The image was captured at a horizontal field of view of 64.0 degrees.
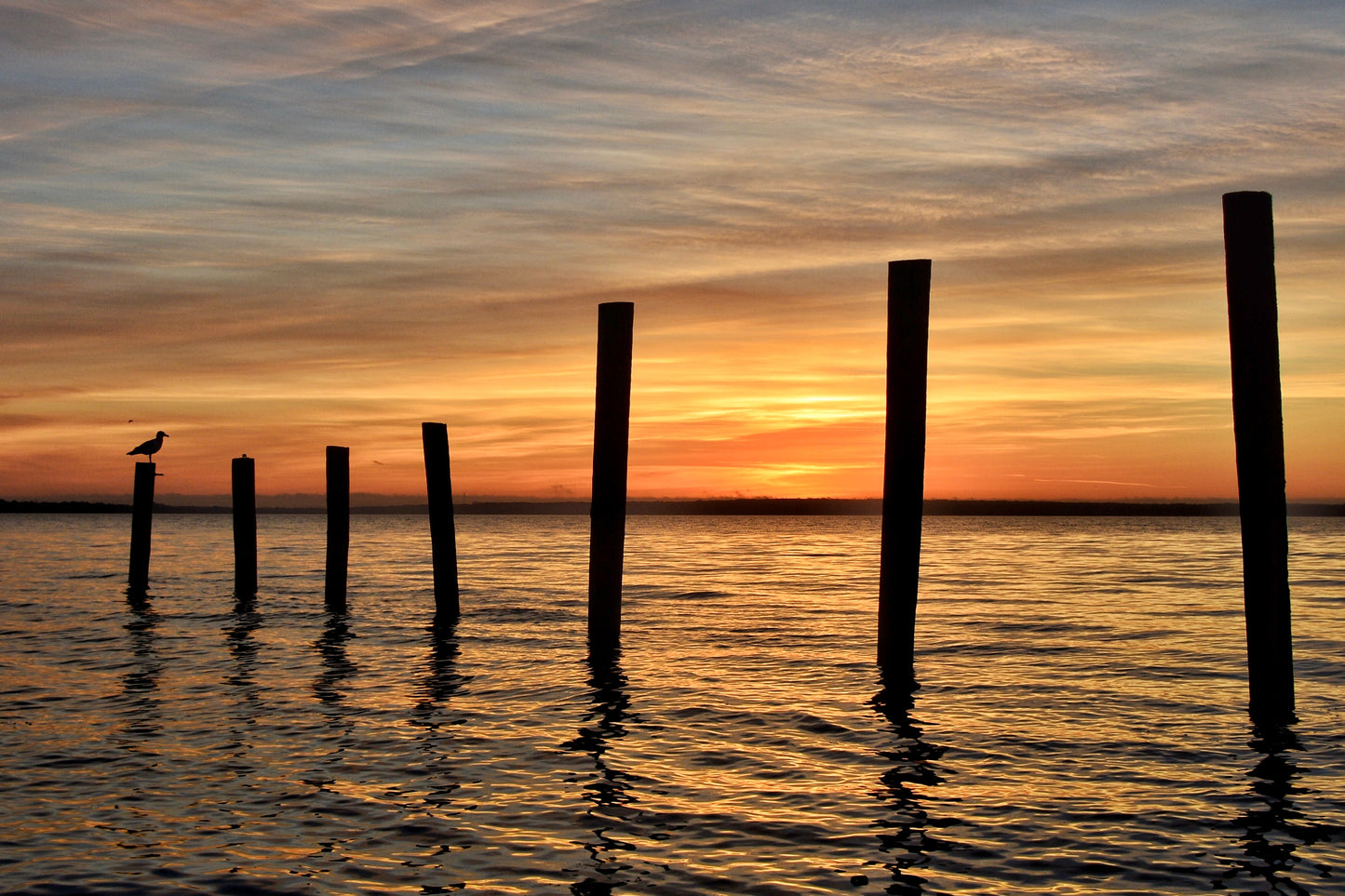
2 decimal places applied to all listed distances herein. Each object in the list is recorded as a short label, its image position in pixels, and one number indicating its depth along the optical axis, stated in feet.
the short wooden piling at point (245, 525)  65.98
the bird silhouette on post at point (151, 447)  78.79
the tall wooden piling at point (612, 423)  40.60
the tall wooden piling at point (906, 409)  33.22
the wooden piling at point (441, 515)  53.98
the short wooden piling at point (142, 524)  69.87
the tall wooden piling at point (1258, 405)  28.04
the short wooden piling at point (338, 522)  61.36
